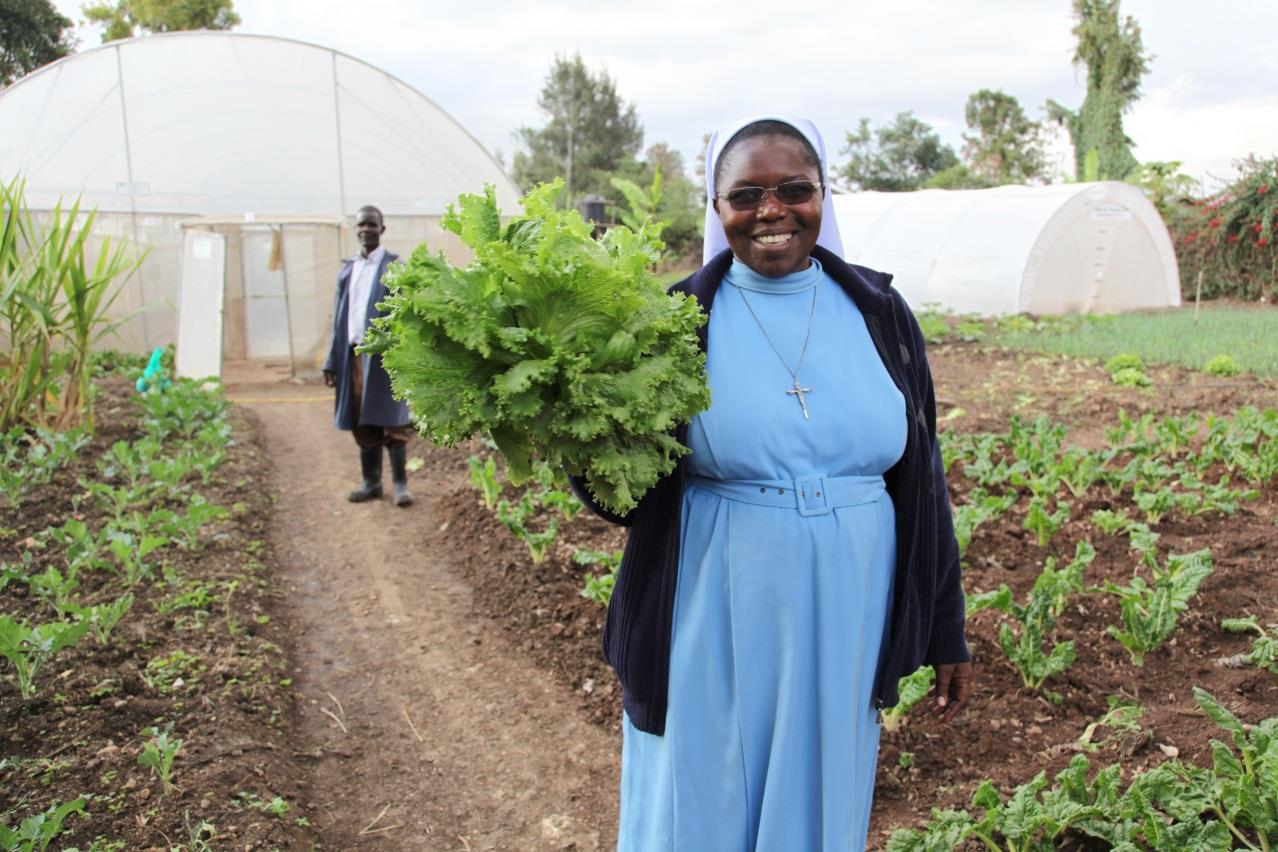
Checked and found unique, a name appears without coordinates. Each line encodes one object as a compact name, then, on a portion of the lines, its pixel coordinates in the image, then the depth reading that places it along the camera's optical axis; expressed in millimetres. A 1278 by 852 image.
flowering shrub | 18094
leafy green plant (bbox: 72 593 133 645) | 3738
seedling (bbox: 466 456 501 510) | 5875
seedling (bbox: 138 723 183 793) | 2799
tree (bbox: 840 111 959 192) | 39531
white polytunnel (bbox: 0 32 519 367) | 12758
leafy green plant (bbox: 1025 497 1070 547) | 4625
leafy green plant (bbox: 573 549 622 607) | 4164
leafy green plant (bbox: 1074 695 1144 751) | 3007
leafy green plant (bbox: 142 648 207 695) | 3576
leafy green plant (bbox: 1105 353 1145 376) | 9703
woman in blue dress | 1818
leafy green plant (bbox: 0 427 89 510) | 5652
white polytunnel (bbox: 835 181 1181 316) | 15297
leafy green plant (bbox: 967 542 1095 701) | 3369
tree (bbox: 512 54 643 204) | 41594
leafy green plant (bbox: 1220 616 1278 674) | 3203
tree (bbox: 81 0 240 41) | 24203
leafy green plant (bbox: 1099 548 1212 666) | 3482
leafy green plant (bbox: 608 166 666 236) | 11217
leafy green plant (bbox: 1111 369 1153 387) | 9055
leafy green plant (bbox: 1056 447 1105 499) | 5324
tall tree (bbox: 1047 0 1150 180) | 28891
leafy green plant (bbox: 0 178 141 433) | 6352
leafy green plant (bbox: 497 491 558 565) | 4941
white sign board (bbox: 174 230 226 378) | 11234
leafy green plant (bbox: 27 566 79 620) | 3904
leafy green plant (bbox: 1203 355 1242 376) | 9086
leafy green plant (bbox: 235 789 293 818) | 2932
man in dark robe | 5910
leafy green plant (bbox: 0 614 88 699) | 3158
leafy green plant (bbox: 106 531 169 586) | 4219
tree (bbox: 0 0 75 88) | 24250
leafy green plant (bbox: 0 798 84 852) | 2355
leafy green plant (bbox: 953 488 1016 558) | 4438
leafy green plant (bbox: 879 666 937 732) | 3211
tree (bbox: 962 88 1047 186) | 33062
